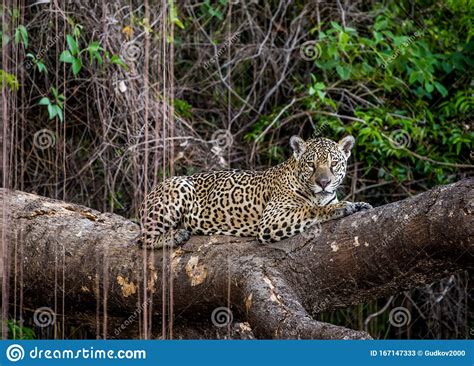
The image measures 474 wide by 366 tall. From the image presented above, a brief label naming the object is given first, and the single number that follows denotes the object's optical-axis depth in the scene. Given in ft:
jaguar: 49.11
